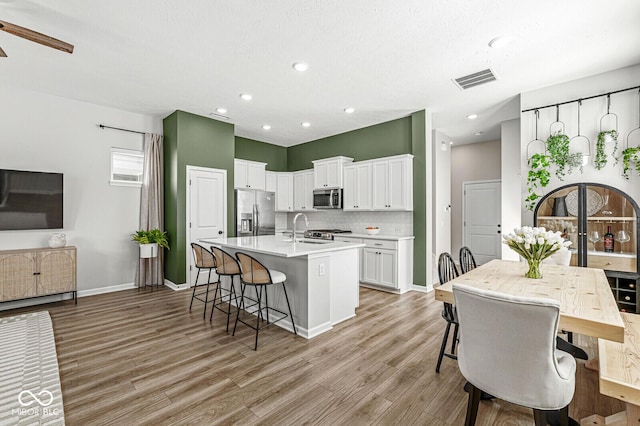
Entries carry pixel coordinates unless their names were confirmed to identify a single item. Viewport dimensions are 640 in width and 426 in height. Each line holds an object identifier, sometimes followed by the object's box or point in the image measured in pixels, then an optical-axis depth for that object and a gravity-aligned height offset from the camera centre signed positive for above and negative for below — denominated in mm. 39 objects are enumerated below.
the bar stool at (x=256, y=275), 3039 -636
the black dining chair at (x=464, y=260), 3164 -480
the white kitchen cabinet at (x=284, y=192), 7292 +559
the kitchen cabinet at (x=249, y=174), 6355 +889
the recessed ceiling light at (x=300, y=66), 3490 +1759
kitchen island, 3211 -742
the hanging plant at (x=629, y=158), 3459 +660
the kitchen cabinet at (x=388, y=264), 4934 -845
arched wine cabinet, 3479 -176
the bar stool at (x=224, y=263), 3405 -569
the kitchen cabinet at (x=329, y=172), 6172 +921
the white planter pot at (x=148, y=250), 4980 -603
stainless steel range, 5938 -384
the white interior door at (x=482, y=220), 7191 -126
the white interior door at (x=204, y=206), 5281 +163
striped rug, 1937 -1280
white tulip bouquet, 2369 -240
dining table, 1500 -523
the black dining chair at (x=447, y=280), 2443 -612
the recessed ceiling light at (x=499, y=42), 2945 +1739
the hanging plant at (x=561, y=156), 3912 +785
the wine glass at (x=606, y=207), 3622 +97
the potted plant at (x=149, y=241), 4980 -440
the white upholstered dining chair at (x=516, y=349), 1372 -664
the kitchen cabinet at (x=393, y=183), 5242 +584
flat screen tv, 4094 +207
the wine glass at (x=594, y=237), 3656 -270
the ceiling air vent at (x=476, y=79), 3725 +1768
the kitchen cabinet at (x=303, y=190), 6992 +588
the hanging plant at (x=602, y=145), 3646 +859
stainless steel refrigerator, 6016 +52
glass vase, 2444 -444
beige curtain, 5293 +253
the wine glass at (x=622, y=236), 3500 -249
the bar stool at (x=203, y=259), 3852 -575
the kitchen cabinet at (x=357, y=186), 5773 +561
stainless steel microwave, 6195 +346
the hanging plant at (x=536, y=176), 4078 +541
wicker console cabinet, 3852 -786
